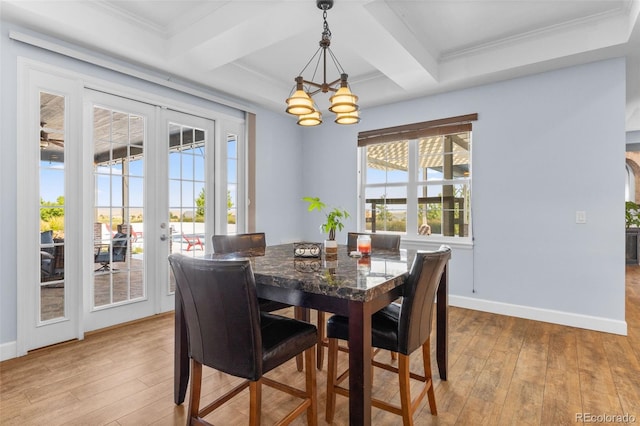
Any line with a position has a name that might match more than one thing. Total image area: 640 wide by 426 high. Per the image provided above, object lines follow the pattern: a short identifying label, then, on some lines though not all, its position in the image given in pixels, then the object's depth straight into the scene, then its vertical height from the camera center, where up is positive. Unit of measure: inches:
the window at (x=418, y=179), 153.6 +17.2
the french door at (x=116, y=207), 116.8 +2.2
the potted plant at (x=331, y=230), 80.2 -4.4
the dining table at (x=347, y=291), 51.6 -13.2
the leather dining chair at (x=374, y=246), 92.4 -10.2
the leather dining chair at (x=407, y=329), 60.4 -23.0
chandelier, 83.8 +29.0
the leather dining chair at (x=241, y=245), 88.2 -9.8
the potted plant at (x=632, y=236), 250.7 -18.0
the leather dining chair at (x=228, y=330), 50.3 -19.4
